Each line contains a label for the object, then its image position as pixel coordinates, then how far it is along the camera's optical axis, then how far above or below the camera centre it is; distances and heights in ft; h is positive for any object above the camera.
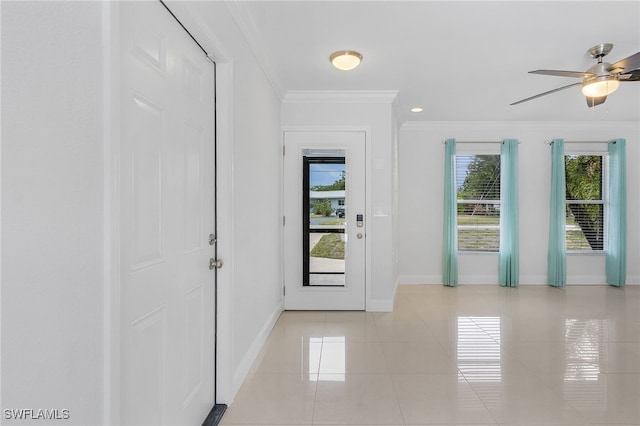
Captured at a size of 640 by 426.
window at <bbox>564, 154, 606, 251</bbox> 18.16 +0.59
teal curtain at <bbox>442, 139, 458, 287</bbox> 17.67 -0.28
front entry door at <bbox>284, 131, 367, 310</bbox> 13.39 -0.31
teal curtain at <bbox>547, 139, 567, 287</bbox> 17.54 -0.33
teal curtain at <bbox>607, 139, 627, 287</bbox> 17.57 -0.04
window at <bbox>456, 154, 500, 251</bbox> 18.15 +0.83
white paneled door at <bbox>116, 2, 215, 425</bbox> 4.05 -0.12
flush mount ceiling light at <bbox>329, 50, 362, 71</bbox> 9.79 +4.41
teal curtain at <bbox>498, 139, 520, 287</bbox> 17.48 -0.11
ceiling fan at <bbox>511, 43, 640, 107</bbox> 8.66 +3.68
